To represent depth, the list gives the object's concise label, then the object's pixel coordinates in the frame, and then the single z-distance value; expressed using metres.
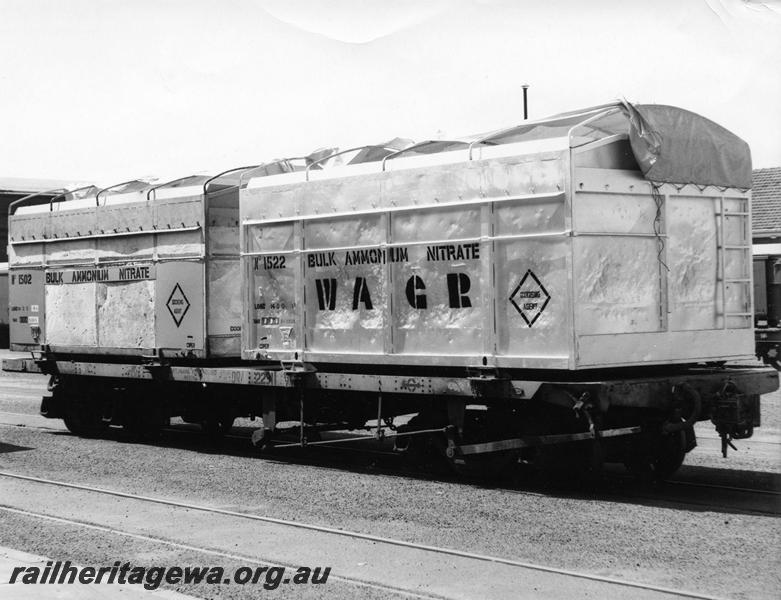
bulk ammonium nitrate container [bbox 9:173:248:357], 14.46
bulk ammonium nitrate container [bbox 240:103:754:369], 10.57
